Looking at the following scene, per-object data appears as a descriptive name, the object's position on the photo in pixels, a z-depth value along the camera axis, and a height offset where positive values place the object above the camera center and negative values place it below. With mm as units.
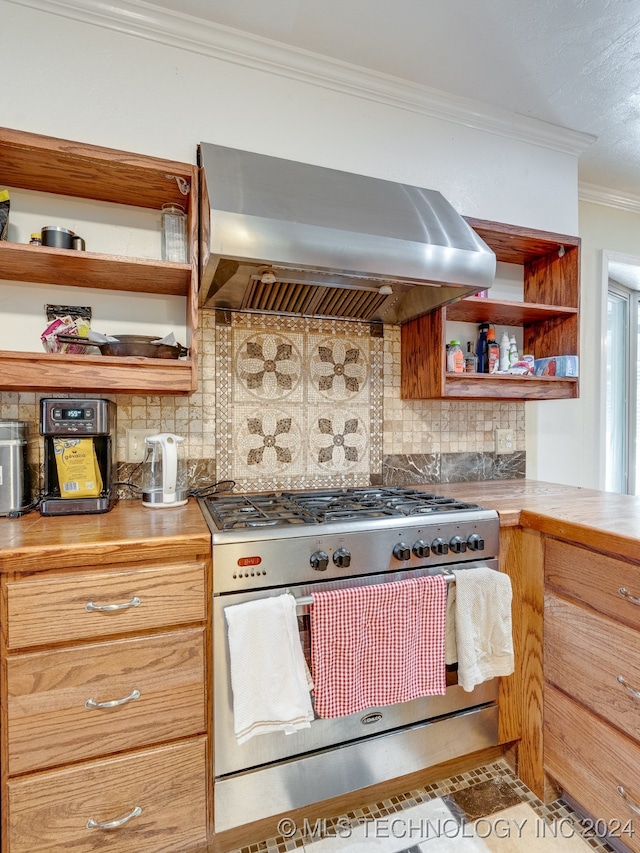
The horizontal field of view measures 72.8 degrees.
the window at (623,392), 2846 +178
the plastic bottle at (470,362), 2041 +273
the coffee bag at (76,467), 1342 -139
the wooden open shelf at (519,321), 1796 +463
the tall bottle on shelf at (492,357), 2033 +295
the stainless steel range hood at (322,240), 1236 +549
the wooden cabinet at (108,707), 990 -684
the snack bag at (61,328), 1383 +307
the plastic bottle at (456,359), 1883 +266
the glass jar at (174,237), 1541 +657
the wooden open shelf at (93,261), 1280 +499
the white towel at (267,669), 1093 -634
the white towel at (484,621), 1317 -622
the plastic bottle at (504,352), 2074 +327
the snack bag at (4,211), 1334 +654
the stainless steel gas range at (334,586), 1143 -465
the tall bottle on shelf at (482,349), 2070 +342
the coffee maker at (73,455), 1319 -102
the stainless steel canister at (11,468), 1300 -136
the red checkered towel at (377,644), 1173 -633
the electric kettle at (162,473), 1456 -180
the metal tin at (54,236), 1357 +585
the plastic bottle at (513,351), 2084 +330
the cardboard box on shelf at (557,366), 1967 +247
